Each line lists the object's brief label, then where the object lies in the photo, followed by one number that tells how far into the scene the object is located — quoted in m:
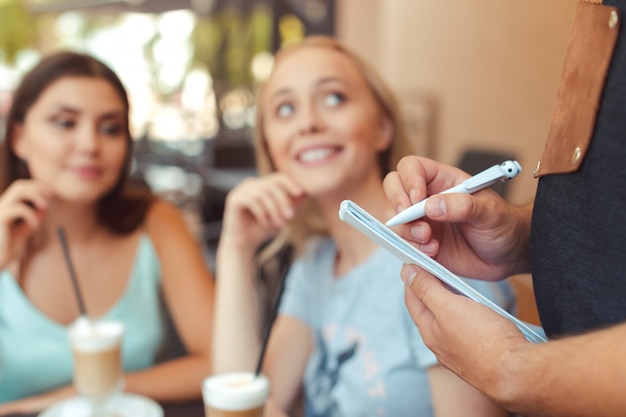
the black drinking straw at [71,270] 1.68
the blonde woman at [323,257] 1.37
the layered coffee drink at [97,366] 1.50
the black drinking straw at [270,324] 1.36
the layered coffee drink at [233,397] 1.24
